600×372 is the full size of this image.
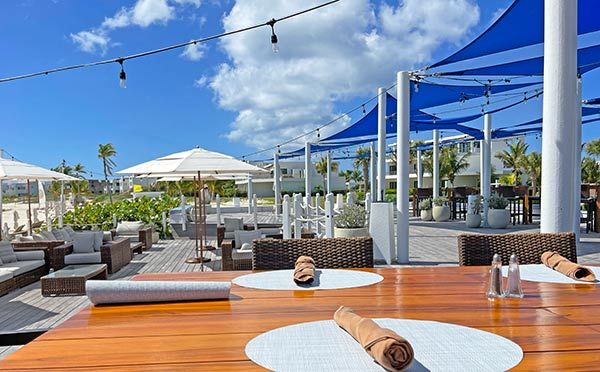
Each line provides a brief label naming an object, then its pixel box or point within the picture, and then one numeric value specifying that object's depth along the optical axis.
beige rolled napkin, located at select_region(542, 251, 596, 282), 1.88
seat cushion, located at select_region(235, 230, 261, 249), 6.71
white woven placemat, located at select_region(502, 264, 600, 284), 1.90
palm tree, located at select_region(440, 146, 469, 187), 30.83
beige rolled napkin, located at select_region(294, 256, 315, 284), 1.85
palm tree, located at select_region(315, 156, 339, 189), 42.44
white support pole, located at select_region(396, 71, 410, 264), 6.22
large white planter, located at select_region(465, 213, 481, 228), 10.80
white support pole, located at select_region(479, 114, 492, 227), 10.76
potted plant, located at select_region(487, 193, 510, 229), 10.44
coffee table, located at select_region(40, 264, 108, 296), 5.12
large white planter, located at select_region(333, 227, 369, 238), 6.61
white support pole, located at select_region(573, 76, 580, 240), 7.31
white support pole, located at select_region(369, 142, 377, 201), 15.08
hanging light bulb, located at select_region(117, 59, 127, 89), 6.01
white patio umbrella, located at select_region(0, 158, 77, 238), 6.78
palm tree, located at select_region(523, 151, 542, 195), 28.77
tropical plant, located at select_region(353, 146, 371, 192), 38.81
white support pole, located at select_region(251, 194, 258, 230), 9.69
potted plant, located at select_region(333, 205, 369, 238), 6.62
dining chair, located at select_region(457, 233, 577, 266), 2.43
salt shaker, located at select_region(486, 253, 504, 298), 1.63
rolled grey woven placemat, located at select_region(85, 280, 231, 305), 1.55
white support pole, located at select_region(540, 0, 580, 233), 3.19
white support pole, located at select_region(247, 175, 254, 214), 17.99
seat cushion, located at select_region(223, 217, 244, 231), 8.43
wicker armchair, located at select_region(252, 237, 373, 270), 2.33
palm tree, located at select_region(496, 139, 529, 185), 31.03
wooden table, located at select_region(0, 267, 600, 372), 1.06
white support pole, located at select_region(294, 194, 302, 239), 6.75
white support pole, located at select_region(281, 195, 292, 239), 7.03
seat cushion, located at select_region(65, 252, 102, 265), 6.60
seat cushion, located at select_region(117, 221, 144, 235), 9.50
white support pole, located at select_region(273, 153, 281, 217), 15.59
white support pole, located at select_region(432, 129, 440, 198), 13.47
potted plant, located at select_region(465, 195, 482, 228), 10.82
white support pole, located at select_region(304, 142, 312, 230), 13.29
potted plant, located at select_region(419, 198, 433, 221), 13.40
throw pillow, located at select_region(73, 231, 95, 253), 6.91
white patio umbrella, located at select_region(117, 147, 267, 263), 6.30
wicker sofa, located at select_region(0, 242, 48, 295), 5.32
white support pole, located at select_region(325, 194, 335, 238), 6.31
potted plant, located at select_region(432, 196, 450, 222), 12.88
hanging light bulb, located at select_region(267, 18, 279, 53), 5.38
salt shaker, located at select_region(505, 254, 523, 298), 1.64
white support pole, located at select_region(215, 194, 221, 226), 11.47
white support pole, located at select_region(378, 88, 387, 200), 8.07
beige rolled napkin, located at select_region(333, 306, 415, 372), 0.97
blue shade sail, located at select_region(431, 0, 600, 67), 4.88
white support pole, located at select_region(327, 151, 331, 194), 19.14
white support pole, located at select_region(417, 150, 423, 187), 16.95
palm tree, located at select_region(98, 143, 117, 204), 38.97
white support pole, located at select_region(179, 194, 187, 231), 11.53
